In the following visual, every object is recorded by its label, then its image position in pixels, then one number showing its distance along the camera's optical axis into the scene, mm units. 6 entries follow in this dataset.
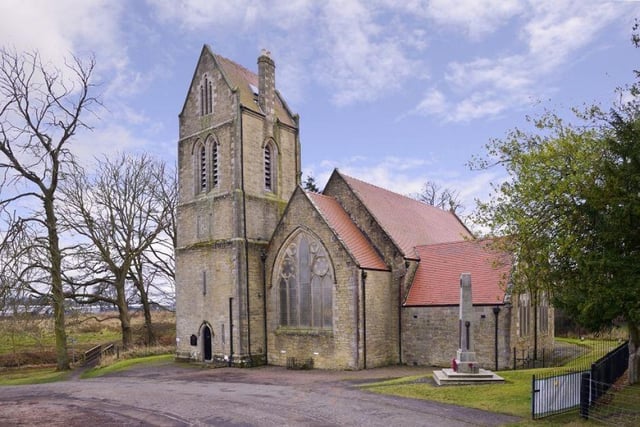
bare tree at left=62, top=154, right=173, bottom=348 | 33697
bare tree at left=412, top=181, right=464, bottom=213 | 58781
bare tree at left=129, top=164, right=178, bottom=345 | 38094
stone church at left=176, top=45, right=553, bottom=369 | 23172
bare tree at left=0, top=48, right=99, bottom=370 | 25531
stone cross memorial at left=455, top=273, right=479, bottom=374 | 17781
